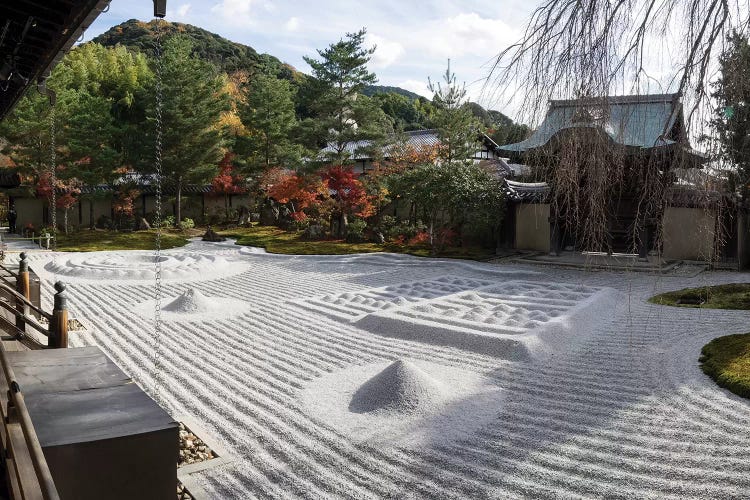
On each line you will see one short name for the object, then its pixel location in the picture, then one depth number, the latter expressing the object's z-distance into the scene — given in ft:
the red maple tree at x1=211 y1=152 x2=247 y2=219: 96.99
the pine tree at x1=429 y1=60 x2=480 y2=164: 74.28
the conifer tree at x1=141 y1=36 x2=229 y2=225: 82.07
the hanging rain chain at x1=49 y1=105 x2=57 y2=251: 70.89
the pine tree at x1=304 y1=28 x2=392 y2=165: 77.92
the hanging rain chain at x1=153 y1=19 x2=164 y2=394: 21.77
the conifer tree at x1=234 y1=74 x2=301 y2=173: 95.45
